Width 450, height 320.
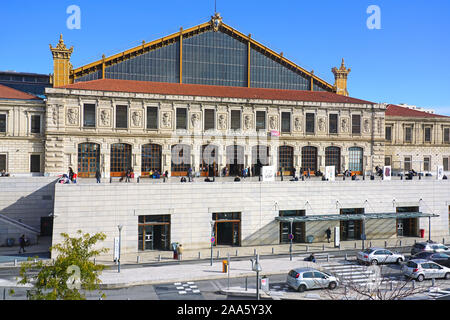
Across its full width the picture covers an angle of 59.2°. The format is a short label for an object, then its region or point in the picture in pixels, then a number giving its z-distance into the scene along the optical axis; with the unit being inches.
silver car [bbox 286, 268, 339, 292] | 1098.7
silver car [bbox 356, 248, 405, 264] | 1397.6
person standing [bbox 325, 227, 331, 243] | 1780.3
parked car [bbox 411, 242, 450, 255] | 1507.1
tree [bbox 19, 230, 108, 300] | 747.4
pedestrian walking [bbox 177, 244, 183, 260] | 1451.8
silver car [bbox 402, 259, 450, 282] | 1210.6
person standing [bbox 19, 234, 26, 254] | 1480.1
